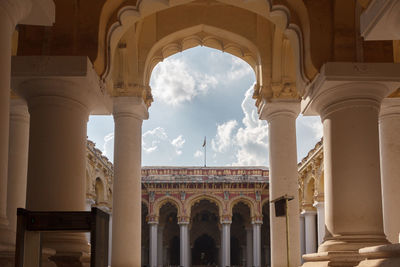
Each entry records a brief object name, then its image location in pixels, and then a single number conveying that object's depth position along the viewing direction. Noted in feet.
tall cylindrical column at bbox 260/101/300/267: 34.86
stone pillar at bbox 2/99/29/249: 28.37
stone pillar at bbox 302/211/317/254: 73.97
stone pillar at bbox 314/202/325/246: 66.52
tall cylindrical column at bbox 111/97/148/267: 34.45
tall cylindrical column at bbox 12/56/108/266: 22.89
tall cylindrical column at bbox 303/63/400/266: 23.34
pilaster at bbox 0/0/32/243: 15.66
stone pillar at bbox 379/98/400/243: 29.06
